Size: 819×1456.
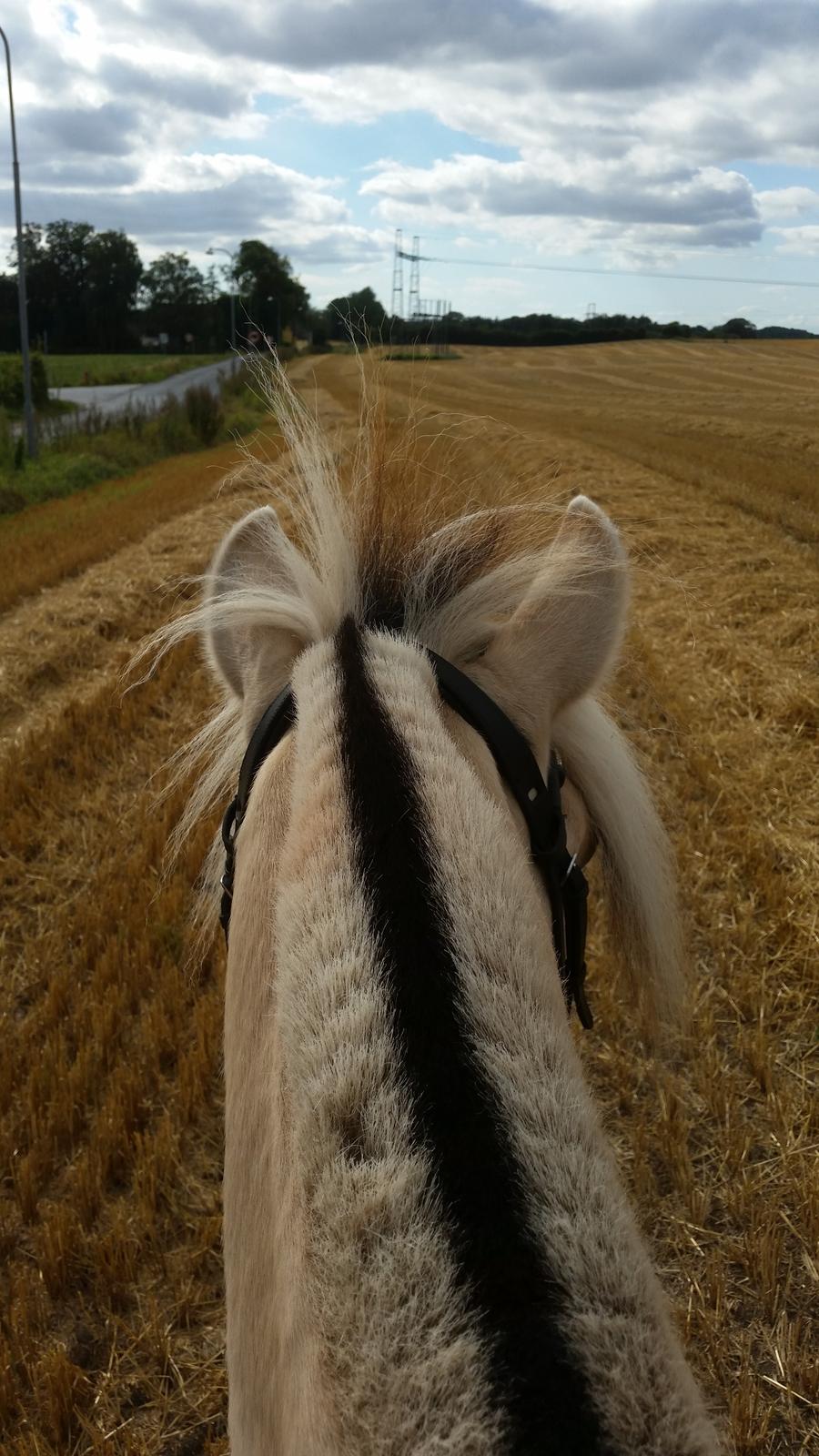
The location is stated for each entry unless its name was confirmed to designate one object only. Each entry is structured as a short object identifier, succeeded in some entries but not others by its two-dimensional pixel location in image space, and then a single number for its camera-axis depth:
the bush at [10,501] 15.28
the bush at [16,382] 30.67
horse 0.59
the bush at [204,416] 26.14
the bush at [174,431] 24.56
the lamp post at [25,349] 16.90
